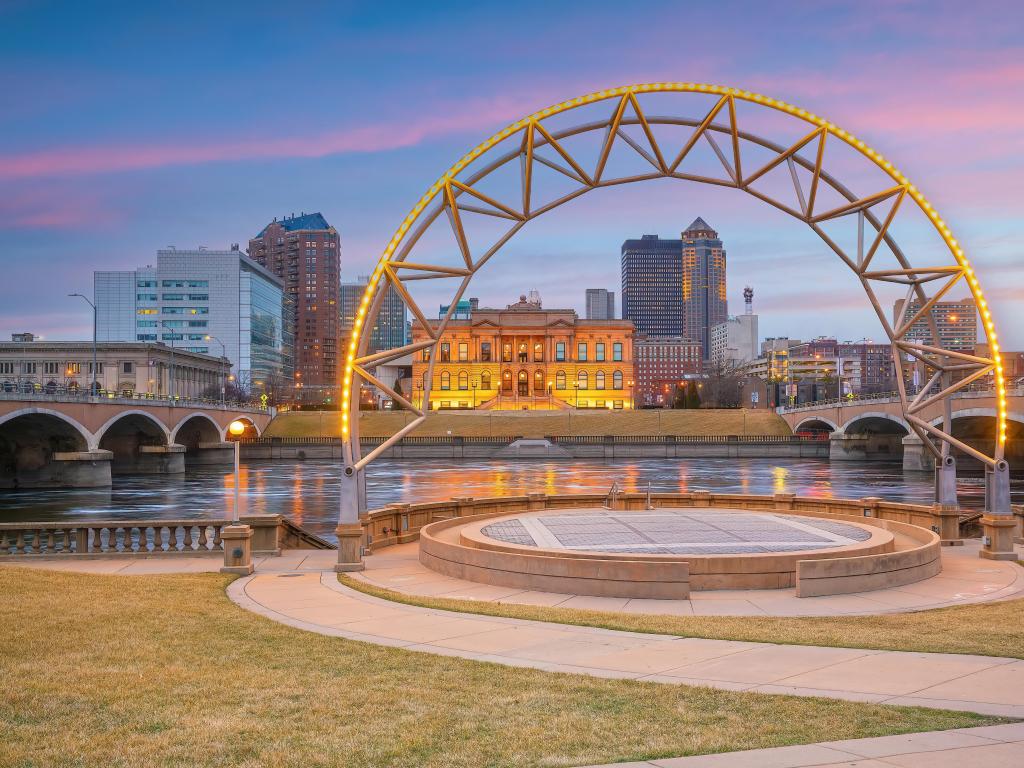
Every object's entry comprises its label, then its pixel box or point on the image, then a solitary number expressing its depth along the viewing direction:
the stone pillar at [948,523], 25.66
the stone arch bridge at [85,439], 71.17
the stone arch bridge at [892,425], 72.94
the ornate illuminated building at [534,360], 176.38
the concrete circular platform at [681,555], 17.34
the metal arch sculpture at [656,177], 22.09
